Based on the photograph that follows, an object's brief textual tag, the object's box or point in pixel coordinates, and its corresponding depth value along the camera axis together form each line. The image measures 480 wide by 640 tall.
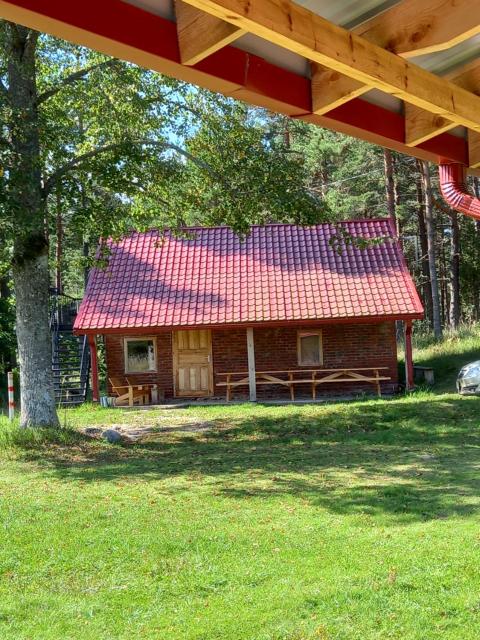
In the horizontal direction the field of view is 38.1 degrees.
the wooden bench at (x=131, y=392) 19.72
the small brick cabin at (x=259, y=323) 19.73
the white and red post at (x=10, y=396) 14.49
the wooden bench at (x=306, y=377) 19.50
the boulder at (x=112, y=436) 13.09
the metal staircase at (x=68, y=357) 21.11
